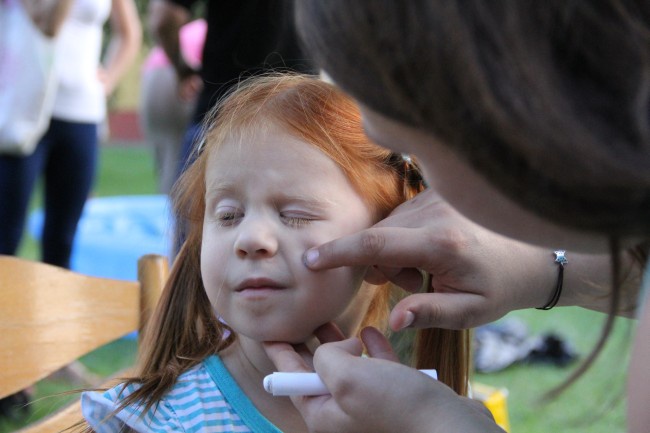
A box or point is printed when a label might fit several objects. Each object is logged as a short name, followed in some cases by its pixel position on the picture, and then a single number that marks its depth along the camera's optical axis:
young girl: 0.93
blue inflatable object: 3.11
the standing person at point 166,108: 3.83
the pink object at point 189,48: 3.85
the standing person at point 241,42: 2.04
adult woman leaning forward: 0.56
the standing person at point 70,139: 2.40
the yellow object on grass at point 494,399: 1.75
